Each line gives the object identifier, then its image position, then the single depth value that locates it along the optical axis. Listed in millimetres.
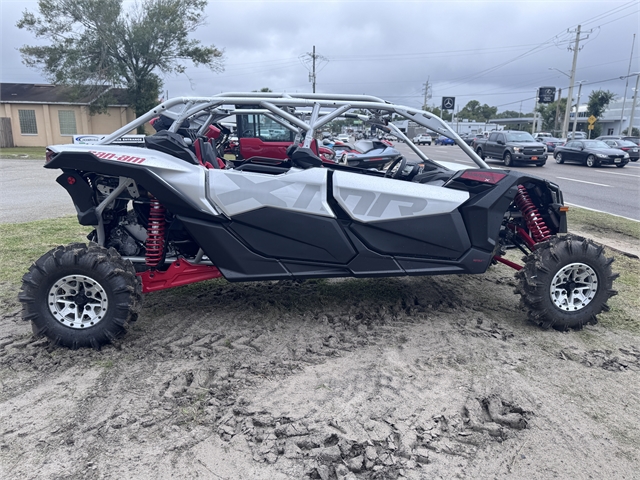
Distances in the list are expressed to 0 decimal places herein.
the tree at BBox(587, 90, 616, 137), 63656
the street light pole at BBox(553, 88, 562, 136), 65500
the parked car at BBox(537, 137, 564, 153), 41541
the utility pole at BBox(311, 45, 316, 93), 63188
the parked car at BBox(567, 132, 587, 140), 54756
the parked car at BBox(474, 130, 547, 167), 24359
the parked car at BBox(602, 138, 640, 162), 28922
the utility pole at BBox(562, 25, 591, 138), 52619
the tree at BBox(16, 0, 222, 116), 33719
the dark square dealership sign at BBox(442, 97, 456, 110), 42097
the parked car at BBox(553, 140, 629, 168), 24266
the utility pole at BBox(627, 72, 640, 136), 51800
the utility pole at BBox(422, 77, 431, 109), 94638
